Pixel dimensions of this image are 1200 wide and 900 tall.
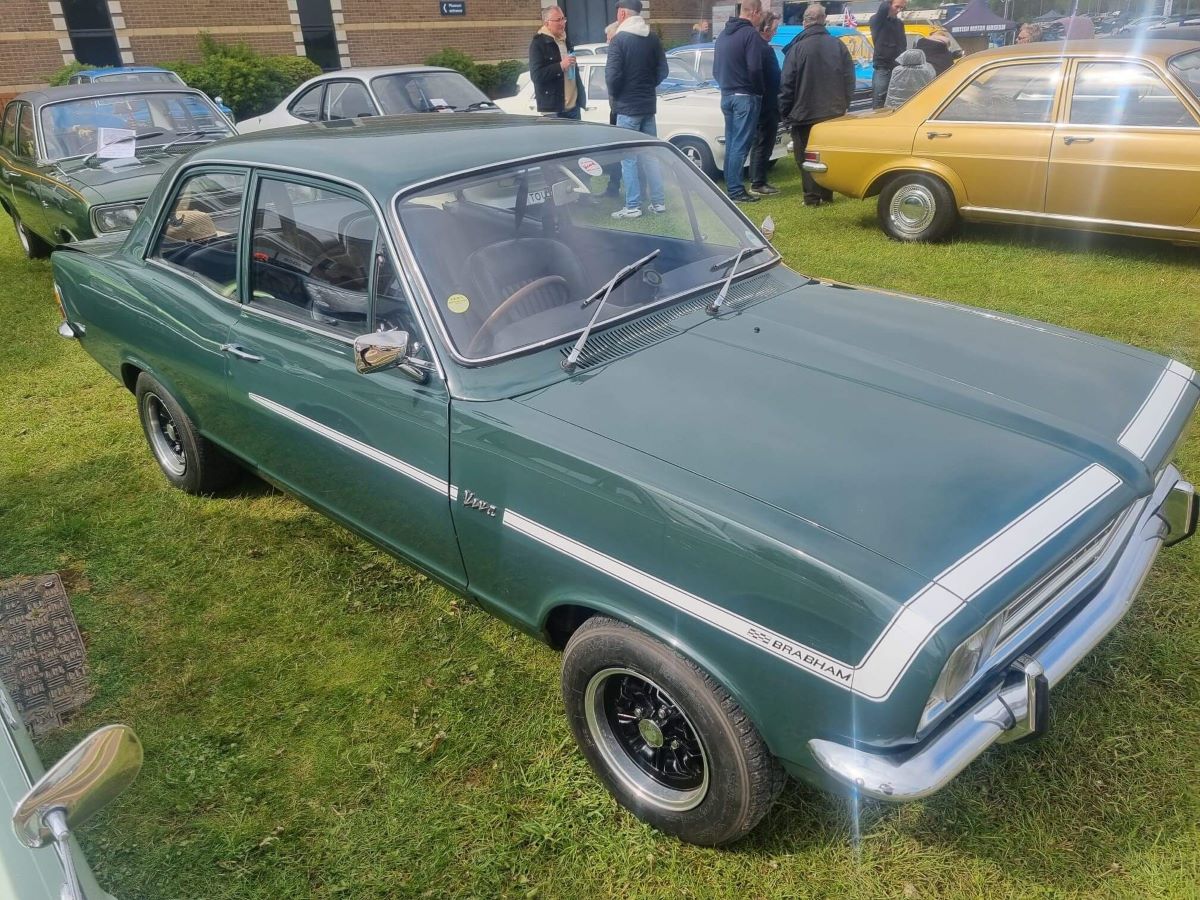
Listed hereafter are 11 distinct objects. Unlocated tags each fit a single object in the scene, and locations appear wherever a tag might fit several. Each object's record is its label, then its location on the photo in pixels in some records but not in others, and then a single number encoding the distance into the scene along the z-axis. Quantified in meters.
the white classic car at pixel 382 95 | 8.98
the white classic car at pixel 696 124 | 9.79
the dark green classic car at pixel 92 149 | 6.52
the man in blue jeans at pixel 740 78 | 8.52
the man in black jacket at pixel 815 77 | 8.49
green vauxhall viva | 1.89
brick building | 19.19
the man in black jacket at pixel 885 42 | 10.63
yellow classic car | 6.11
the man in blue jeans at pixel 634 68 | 8.14
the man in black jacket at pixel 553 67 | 8.70
